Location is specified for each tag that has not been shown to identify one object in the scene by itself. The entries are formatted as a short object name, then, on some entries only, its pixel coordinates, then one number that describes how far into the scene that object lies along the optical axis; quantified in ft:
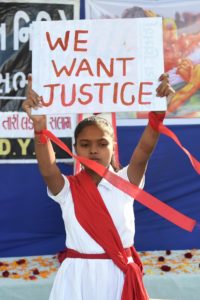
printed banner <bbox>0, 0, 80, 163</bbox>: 18.09
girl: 10.62
